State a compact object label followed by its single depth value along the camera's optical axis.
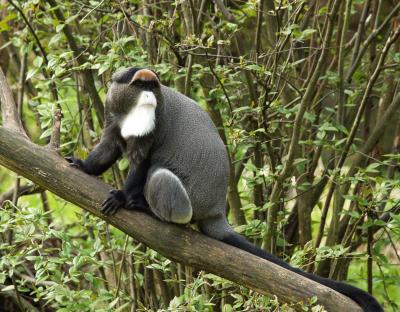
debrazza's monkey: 8.11
